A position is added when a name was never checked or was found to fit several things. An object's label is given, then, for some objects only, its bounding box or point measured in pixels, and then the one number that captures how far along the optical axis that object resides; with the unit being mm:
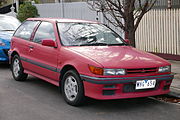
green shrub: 18719
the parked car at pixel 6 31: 10438
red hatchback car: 5848
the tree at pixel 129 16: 8461
